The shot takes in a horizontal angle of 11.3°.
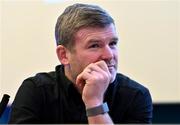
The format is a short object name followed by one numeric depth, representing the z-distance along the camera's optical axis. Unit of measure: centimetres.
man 261
